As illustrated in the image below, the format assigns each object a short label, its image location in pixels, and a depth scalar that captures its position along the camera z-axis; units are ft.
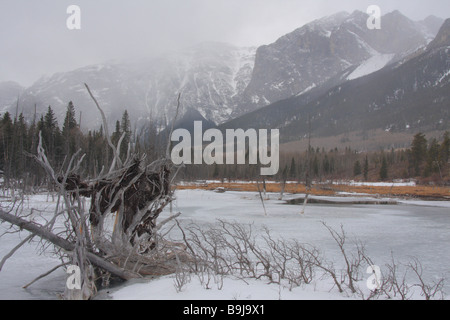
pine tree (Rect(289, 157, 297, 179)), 337.31
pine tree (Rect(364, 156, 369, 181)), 311.47
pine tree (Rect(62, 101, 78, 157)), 161.23
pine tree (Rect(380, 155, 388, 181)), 293.64
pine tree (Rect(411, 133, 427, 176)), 280.29
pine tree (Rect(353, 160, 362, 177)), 334.17
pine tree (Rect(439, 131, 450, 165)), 254.27
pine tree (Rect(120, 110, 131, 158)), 185.55
